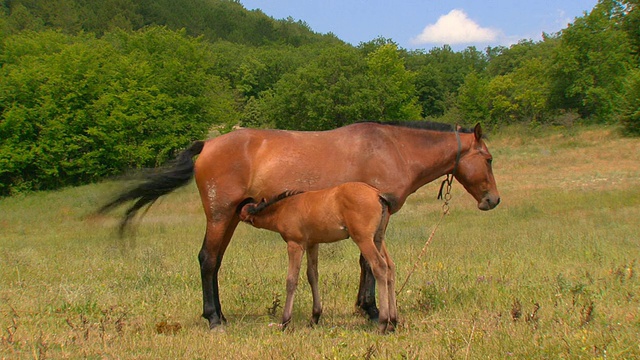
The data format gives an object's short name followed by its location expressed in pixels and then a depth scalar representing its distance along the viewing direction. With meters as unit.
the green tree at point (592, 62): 53.97
